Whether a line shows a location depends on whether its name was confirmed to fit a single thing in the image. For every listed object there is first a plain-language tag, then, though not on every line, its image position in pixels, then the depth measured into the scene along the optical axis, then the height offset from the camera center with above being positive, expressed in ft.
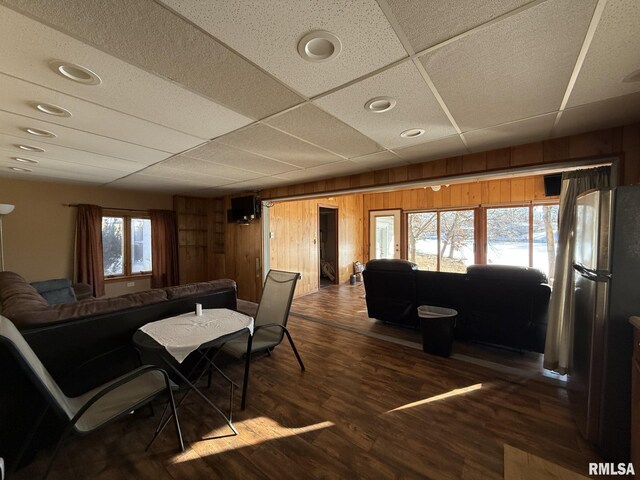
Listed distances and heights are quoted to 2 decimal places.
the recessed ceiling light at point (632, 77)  4.58 +2.93
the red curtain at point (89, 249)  15.12 -0.73
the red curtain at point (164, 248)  18.17 -0.88
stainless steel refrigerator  4.57 -1.58
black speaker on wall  12.64 +2.46
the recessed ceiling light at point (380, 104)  5.43 +2.97
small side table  5.59 -2.47
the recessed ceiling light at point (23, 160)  9.70 +3.14
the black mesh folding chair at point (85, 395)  3.91 -3.31
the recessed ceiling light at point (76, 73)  4.24 +2.97
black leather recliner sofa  8.84 -2.68
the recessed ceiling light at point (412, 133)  7.12 +2.99
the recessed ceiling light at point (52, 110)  5.54 +2.98
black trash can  9.14 -3.74
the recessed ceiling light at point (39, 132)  6.88 +3.03
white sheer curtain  7.60 -1.53
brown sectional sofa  4.72 -2.43
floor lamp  11.11 +1.37
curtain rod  15.03 +1.94
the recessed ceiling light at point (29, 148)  8.29 +3.09
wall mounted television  16.34 +1.82
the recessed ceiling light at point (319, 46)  3.65 +2.94
